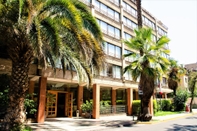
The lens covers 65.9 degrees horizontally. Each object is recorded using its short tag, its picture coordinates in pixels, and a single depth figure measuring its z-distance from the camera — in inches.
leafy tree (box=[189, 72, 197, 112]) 1086.4
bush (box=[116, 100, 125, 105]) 911.4
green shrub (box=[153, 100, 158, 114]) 826.2
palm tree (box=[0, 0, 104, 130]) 294.8
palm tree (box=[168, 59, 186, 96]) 1216.2
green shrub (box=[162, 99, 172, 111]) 1018.2
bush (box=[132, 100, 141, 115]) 785.7
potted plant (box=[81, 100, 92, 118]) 652.1
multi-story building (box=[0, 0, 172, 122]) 543.3
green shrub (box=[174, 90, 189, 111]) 1002.0
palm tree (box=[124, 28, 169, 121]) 546.2
